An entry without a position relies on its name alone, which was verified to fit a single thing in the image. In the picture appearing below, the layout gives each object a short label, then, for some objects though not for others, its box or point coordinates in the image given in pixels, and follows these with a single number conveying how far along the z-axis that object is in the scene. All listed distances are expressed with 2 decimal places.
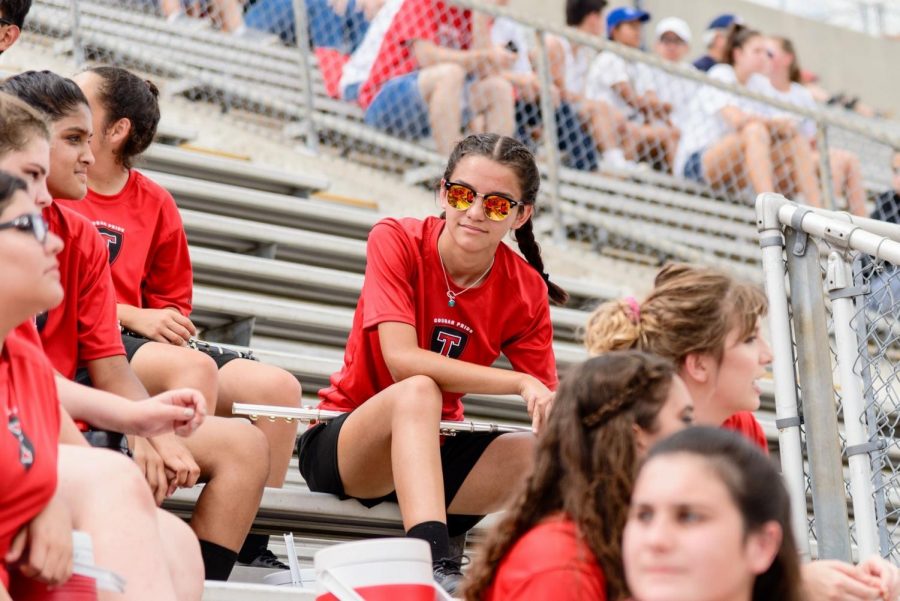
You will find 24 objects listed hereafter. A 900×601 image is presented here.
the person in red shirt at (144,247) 6.50
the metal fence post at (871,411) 5.66
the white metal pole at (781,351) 5.78
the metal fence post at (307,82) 11.50
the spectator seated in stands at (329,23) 12.31
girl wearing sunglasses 6.10
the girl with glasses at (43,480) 4.00
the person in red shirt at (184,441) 5.48
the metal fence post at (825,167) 11.26
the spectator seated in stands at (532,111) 11.50
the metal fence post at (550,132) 11.06
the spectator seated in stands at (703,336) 5.74
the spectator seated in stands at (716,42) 14.65
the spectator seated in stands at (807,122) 12.84
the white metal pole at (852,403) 5.61
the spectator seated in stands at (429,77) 11.17
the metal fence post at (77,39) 11.45
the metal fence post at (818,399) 5.66
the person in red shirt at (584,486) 3.93
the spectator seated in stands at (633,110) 12.23
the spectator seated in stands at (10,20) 6.87
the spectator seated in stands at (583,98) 11.95
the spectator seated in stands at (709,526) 3.64
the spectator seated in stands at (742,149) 11.91
